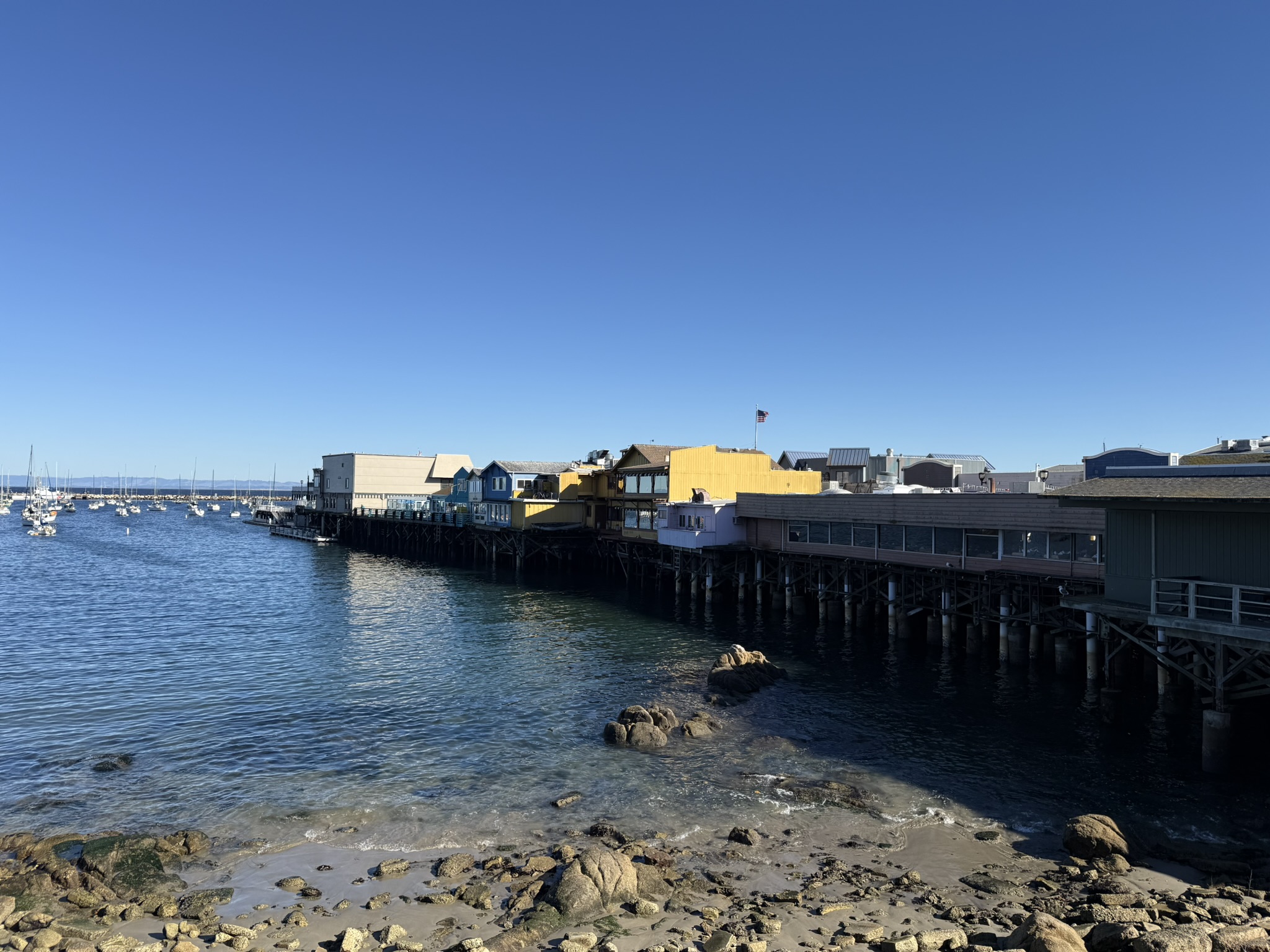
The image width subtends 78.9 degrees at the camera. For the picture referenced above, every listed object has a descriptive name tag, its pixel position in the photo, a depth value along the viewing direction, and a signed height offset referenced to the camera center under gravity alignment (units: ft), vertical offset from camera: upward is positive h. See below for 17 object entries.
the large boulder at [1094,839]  55.57 -24.10
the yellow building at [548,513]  255.91 -4.45
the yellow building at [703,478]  200.54 +6.32
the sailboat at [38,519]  410.93 -15.56
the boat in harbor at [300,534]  381.40 -19.56
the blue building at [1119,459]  135.85 +8.91
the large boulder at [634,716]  85.81 -24.14
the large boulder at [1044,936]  40.06 -22.75
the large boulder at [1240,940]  39.34 -22.33
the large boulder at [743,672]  102.73 -23.50
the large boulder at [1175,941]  38.24 -21.75
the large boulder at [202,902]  49.62 -26.79
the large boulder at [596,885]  49.32 -25.23
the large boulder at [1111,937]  40.42 -22.89
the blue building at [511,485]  269.44 +5.18
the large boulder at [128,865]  53.42 -26.55
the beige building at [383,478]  398.83 +10.62
